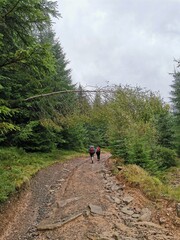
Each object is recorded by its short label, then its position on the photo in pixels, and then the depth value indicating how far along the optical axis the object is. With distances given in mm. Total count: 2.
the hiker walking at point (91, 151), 14659
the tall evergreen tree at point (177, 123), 19343
